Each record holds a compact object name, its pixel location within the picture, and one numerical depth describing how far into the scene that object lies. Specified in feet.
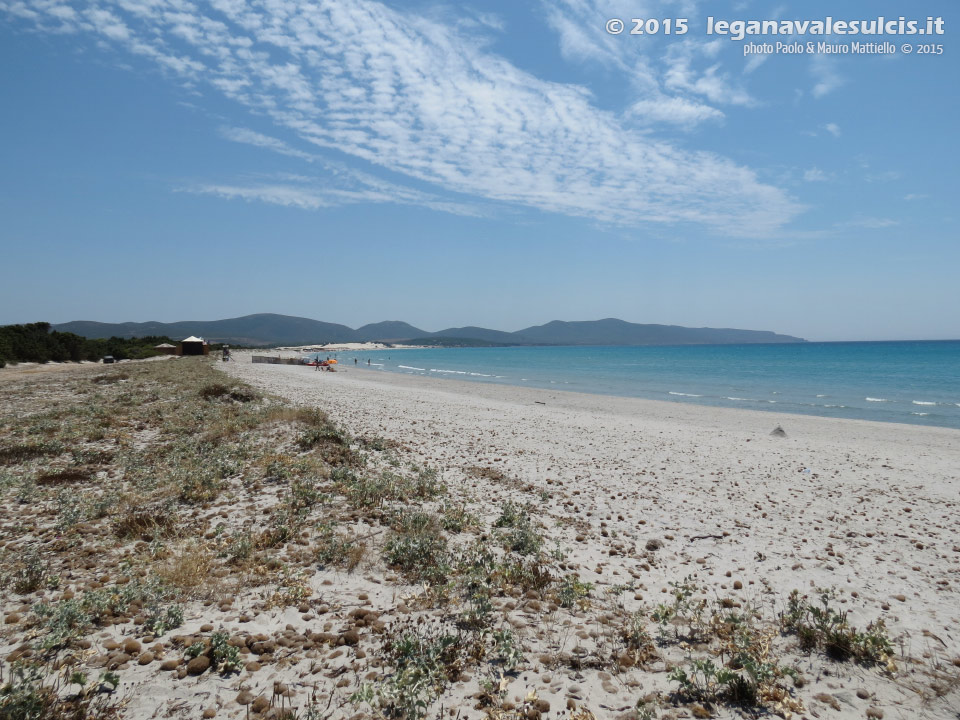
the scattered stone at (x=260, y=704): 11.89
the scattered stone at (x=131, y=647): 13.56
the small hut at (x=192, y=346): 230.07
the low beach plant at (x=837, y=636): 14.79
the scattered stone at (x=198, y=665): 13.00
